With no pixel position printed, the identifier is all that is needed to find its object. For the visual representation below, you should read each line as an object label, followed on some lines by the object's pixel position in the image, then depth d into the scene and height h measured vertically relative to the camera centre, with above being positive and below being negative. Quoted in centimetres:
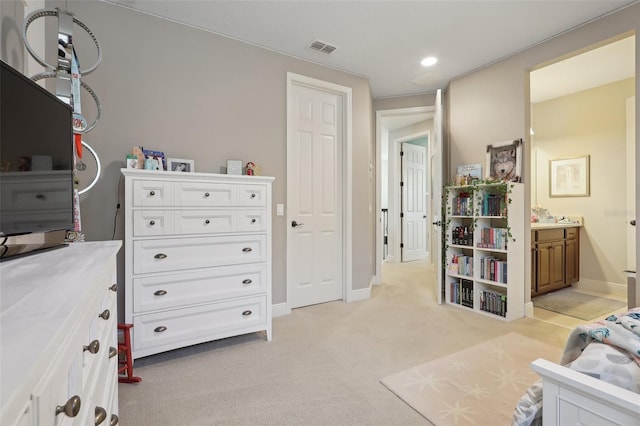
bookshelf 303 -38
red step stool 189 -94
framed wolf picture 315 +55
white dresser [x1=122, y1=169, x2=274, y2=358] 205 -33
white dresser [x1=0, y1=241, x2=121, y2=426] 37 -18
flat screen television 98 +20
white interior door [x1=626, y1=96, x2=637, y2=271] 362 +38
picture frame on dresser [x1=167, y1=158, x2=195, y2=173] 251 +40
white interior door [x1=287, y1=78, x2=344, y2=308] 333 +18
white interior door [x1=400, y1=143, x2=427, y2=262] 604 +18
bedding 86 -44
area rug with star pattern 163 -107
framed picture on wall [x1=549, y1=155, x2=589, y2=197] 419 +51
